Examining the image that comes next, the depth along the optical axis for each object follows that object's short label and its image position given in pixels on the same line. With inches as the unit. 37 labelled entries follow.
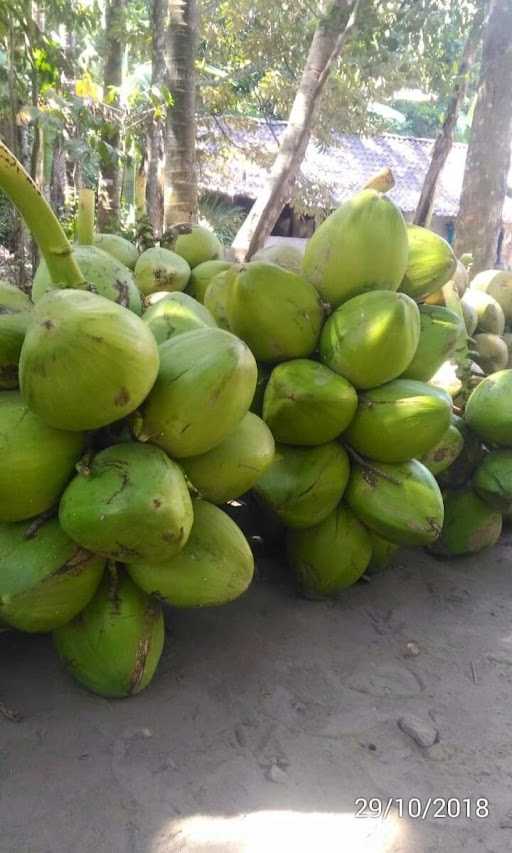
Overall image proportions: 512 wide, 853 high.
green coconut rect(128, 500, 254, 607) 64.6
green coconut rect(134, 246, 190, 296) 99.6
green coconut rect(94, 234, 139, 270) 104.3
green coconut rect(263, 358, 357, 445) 76.8
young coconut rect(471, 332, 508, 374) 119.7
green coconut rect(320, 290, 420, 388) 76.9
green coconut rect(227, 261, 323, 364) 80.1
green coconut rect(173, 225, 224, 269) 113.0
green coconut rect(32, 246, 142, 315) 76.5
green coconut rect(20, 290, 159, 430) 55.0
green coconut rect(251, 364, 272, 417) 84.9
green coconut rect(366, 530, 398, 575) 92.4
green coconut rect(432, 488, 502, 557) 102.2
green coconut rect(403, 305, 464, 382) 88.7
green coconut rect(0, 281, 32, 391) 63.7
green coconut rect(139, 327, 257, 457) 61.2
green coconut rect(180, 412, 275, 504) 66.7
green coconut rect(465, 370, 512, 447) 97.0
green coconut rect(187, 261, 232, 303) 105.3
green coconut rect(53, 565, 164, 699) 66.9
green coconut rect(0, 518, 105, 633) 62.5
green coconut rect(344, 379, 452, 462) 78.3
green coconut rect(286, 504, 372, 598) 85.1
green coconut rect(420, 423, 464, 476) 95.4
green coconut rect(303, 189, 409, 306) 81.9
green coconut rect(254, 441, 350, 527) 80.1
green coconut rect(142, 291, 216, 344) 73.7
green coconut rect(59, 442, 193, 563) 57.3
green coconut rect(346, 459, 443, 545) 78.2
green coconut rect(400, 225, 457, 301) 91.8
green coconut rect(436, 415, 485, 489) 102.7
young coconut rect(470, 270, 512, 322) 131.7
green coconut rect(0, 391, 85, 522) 59.4
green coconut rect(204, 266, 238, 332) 91.9
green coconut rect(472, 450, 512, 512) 96.2
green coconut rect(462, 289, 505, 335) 123.3
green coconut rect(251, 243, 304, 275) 96.5
